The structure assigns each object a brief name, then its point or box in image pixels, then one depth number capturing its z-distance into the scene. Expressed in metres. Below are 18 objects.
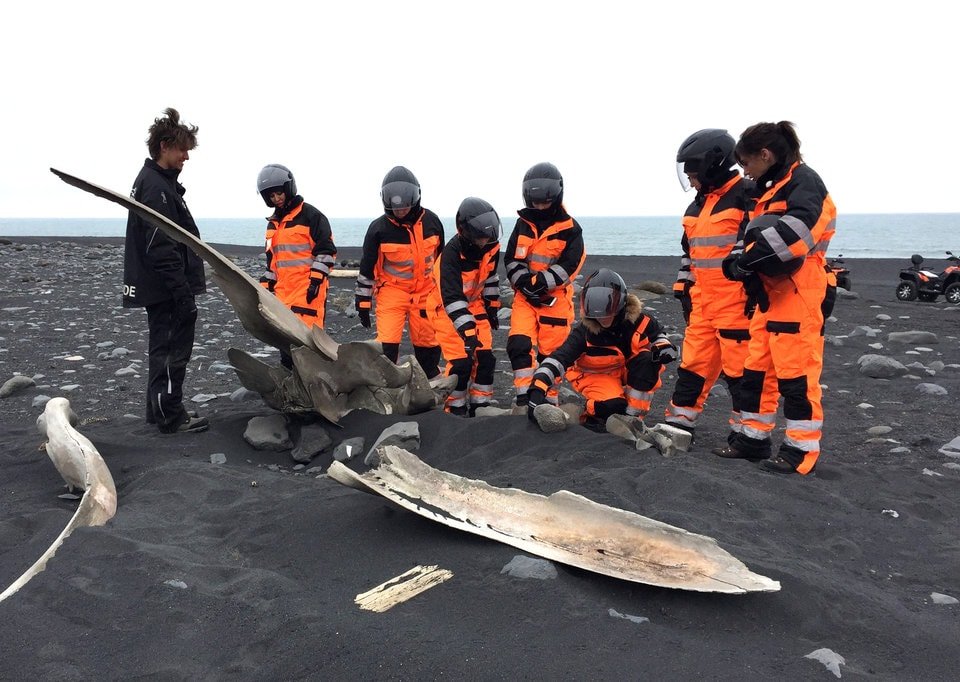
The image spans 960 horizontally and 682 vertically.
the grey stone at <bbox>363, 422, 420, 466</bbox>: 4.92
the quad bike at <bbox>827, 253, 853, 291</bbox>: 15.78
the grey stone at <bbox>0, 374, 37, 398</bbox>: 6.52
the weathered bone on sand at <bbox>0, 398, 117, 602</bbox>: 3.49
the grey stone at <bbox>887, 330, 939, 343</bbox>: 9.41
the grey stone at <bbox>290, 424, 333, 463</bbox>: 5.02
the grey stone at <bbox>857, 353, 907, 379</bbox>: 7.43
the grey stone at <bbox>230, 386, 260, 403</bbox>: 6.50
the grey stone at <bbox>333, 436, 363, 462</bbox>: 4.91
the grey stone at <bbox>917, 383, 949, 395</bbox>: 6.57
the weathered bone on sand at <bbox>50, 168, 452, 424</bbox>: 4.77
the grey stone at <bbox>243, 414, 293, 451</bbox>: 5.16
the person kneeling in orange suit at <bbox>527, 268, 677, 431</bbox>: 5.35
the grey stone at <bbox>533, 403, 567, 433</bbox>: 4.93
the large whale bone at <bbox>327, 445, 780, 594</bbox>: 2.84
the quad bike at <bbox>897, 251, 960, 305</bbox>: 13.73
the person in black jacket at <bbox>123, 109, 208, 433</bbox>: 4.99
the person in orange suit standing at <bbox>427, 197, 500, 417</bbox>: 5.91
